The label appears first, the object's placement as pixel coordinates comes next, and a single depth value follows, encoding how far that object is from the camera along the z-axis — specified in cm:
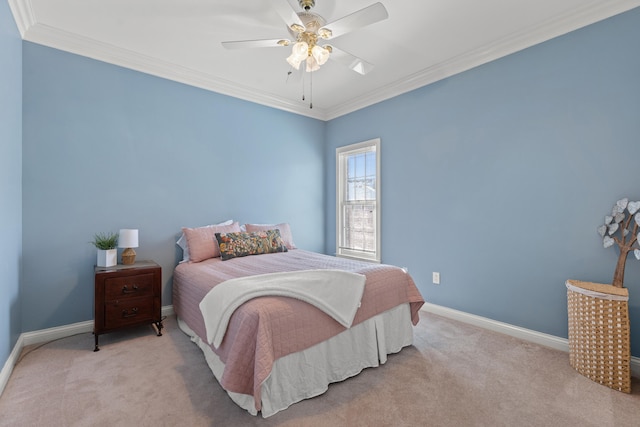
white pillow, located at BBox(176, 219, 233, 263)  316
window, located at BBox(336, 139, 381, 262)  405
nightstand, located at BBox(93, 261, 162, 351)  246
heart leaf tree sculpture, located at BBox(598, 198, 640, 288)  206
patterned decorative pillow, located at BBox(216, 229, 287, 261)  311
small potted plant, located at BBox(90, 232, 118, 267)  265
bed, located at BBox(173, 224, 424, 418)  163
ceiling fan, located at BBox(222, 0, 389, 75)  187
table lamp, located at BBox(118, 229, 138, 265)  273
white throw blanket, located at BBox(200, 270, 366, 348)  183
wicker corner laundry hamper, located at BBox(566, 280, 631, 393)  191
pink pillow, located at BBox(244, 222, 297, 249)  367
